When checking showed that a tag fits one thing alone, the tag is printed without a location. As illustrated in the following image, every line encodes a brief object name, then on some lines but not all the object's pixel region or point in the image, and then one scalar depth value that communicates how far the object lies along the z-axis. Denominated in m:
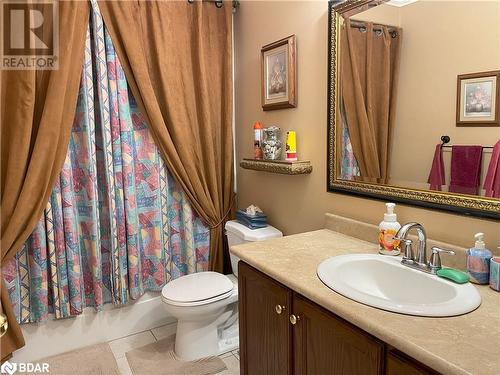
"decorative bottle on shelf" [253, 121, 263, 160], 2.35
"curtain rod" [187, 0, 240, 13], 2.52
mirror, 1.28
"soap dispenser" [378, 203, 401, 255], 1.49
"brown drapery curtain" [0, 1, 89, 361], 2.03
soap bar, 1.20
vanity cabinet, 1.01
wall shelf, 2.03
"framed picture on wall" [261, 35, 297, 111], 2.11
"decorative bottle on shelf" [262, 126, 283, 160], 2.25
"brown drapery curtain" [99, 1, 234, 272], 2.29
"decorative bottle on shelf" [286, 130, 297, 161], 2.12
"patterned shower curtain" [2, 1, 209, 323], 2.17
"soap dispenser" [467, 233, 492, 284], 1.20
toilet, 2.07
